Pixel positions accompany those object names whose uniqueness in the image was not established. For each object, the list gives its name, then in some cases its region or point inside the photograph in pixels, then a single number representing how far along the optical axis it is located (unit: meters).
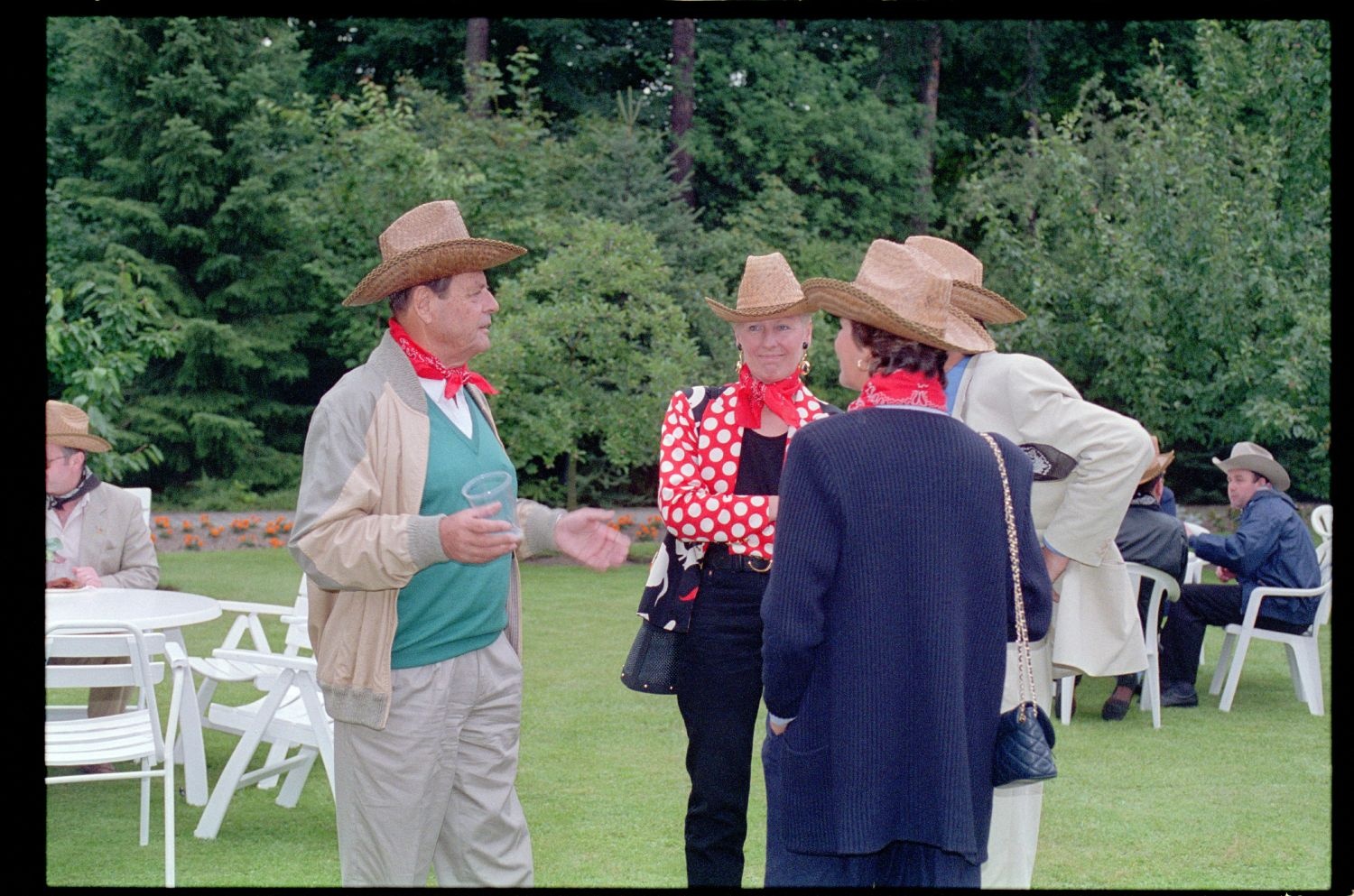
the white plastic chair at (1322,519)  10.59
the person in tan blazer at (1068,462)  4.32
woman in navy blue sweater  3.11
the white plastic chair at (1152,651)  8.01
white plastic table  5.62
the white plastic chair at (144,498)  7.66
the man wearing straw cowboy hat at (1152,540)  8.44
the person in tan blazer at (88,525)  6.45
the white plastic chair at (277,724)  5.68
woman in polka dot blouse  4.21
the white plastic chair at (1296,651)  8.52
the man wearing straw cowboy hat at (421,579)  3.53
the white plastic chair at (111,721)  5.13
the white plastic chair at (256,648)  6.32
